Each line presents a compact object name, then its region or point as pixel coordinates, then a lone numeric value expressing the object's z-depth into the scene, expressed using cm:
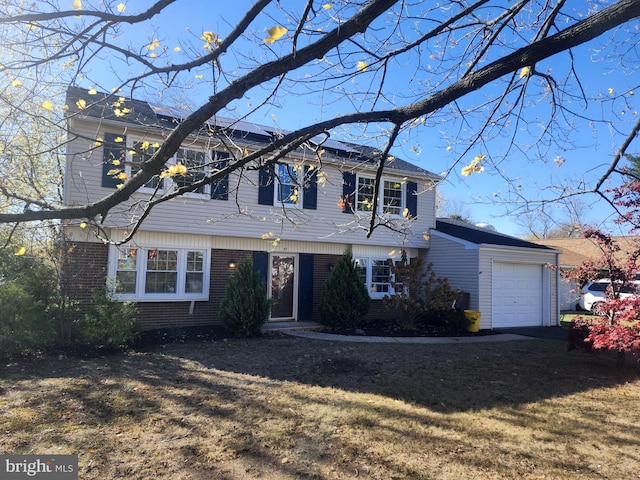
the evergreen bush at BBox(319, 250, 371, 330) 1209
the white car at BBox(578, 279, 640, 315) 2009
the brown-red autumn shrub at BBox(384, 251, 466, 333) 1252
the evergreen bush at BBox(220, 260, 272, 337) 1041
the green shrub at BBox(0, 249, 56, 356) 755
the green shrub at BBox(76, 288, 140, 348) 827
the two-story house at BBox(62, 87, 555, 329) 980
